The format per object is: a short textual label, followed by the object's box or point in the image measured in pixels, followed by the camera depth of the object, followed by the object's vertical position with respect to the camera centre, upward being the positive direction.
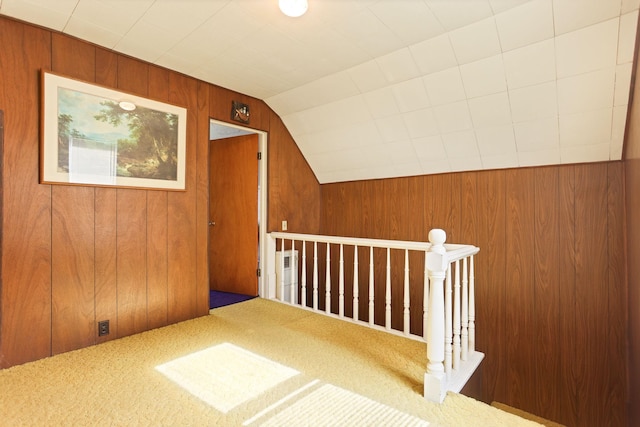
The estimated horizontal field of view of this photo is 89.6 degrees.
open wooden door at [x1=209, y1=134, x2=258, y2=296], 3.56 +0.03
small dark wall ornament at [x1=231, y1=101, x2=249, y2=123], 3.18 +1.06
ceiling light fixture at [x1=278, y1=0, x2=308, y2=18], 1.79 +1.19
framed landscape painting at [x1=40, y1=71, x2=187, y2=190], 2.12 +0.59
